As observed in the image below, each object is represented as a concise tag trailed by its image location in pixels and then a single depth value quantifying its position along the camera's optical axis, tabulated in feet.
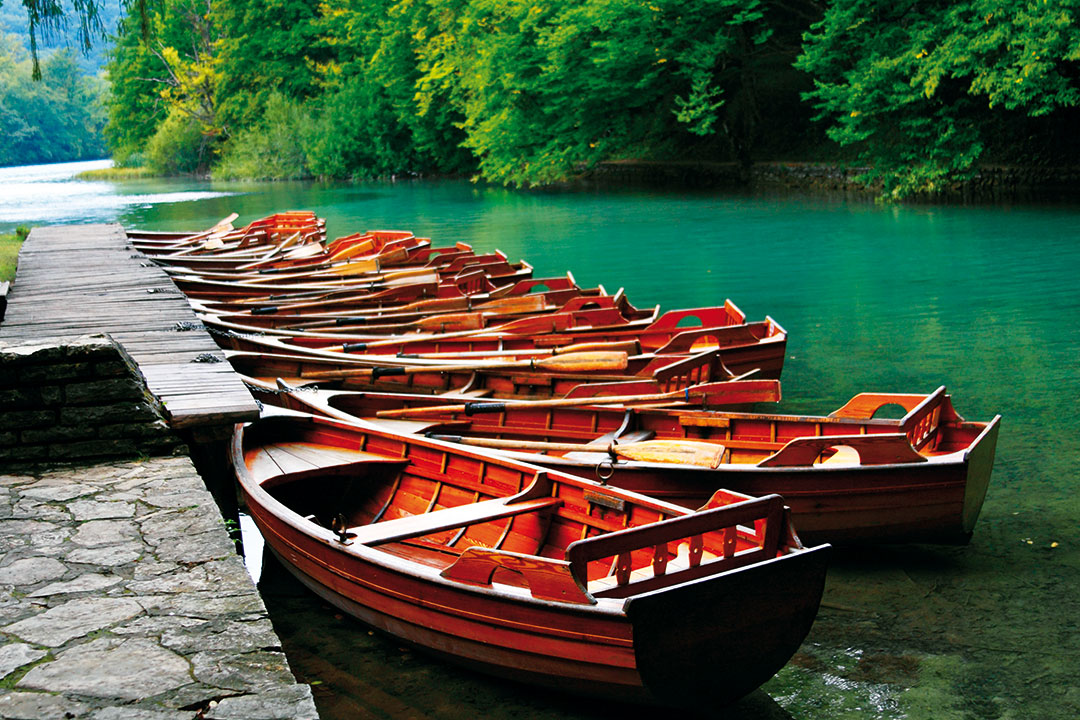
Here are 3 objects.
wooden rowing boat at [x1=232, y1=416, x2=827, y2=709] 14.39
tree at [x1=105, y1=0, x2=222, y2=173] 196.75
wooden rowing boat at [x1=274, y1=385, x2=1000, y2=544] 19.67
